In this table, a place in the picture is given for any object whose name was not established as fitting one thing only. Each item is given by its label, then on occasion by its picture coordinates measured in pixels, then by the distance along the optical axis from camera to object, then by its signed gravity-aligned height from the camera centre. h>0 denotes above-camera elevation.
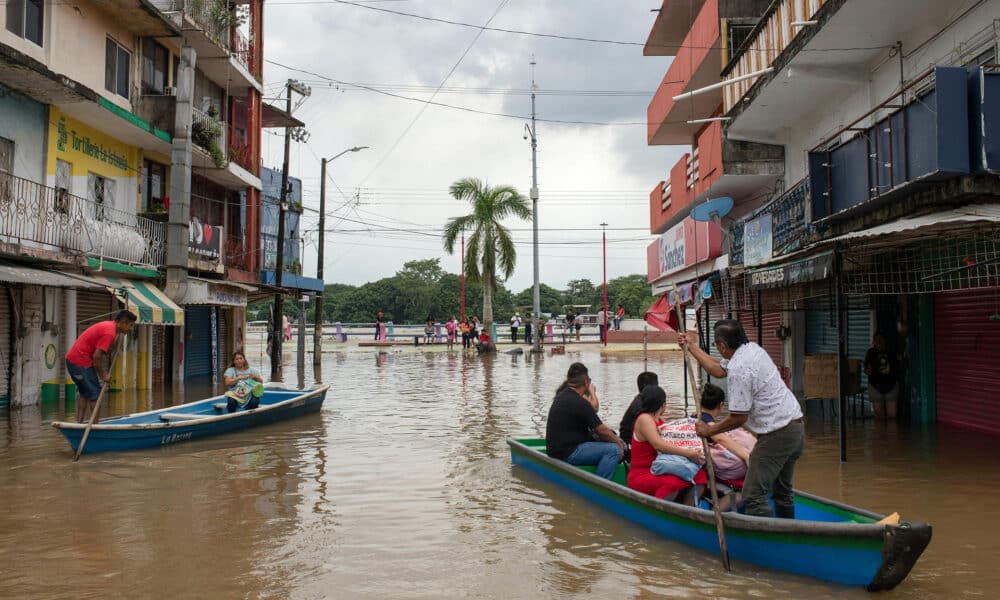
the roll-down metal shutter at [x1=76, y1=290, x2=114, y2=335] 18.84 +0.64
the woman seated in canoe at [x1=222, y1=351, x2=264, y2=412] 13.46 -1.00
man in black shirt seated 8.51 -1.16
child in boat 6.98 -1.15
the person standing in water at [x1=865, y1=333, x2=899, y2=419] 13.54 -0.91
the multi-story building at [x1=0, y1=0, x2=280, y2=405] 15.97 +3.91
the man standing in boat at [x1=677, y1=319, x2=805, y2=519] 5.96 -0.70
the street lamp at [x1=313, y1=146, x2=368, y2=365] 33.66 +3.99
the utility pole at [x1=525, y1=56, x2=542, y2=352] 38.48 +5.66
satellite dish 13.91 +2.24
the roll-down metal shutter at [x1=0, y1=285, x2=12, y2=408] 16.23 -0.34
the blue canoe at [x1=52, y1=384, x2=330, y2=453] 10.94 -1.45
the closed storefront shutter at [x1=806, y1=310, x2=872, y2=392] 15.50 -0.14
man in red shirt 11.73 -0.43
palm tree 40.84 +5.22
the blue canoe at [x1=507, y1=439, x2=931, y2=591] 5.32 -1.58
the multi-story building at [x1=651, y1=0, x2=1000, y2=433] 9.59 +2.08
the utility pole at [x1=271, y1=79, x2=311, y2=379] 27.66 +2.24
